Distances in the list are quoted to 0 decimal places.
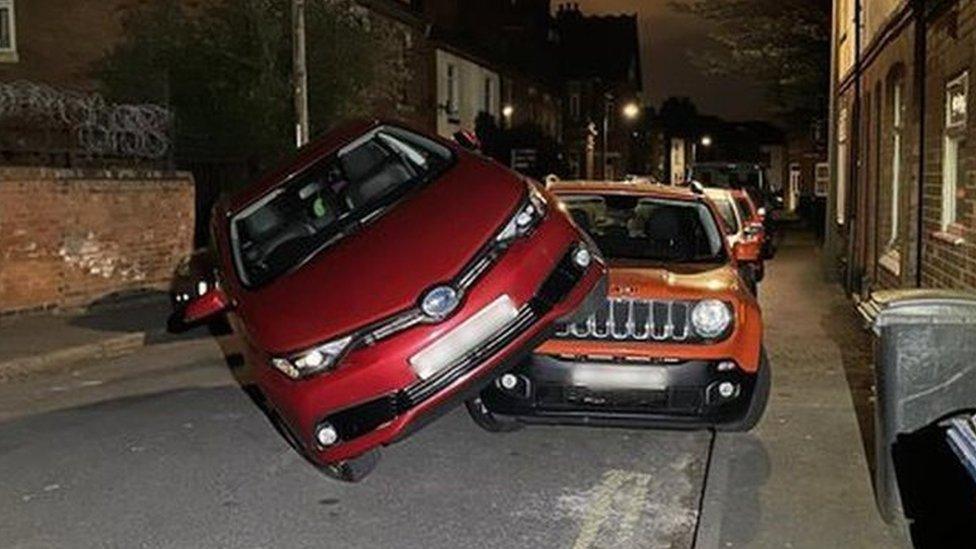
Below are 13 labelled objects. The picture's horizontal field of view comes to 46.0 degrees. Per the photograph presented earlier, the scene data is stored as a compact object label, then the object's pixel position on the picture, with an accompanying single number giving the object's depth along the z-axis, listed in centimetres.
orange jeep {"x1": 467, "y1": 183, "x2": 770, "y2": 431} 683
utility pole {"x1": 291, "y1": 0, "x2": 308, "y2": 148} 1684
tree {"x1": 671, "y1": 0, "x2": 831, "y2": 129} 2542
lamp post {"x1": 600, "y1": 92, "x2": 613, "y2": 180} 5682
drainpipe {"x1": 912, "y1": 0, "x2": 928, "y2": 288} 1098
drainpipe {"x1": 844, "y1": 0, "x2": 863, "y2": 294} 1741
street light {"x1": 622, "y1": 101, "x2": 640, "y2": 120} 6377
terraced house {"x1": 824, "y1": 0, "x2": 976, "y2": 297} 920
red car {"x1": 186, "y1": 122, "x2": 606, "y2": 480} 594
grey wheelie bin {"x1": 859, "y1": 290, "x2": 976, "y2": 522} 514
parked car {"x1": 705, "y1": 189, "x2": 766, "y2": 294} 1529
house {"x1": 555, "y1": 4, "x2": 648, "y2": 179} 6003
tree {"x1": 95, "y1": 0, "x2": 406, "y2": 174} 1925
